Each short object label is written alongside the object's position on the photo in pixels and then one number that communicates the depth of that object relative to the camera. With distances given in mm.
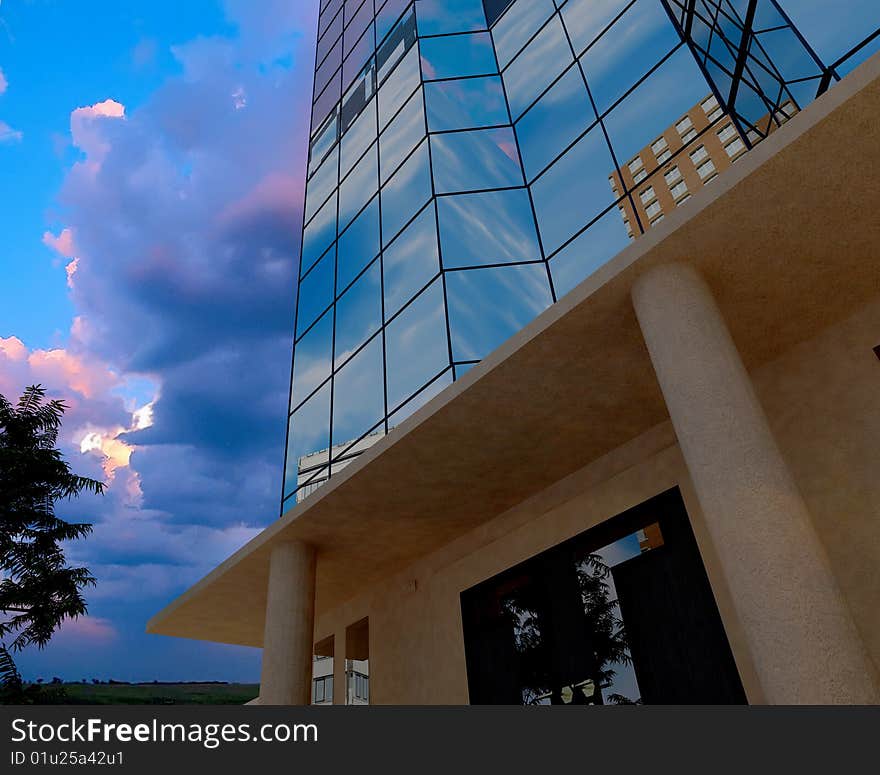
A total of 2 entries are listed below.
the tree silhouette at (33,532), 17031
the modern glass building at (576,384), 6578
